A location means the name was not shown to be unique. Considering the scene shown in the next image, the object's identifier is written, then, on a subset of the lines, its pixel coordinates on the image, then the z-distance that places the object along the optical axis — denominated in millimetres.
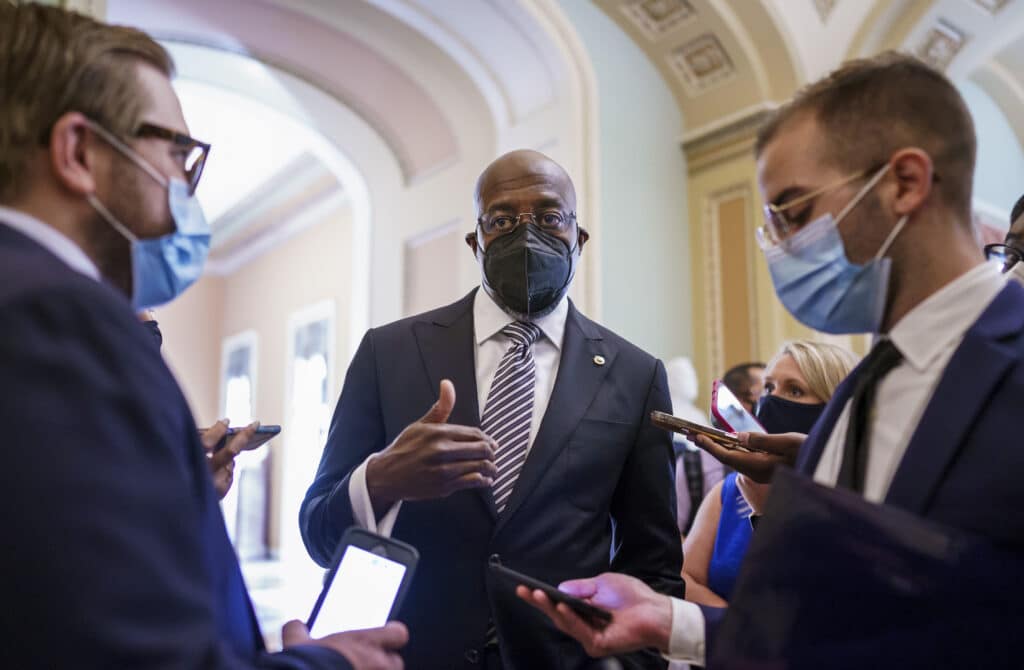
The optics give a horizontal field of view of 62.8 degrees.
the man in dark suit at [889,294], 1099
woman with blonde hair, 2400
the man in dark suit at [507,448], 1609
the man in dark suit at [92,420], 829
